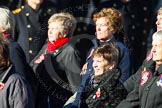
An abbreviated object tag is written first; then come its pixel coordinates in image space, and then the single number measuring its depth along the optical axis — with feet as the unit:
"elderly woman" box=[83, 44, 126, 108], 39.14
